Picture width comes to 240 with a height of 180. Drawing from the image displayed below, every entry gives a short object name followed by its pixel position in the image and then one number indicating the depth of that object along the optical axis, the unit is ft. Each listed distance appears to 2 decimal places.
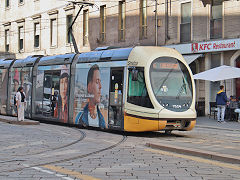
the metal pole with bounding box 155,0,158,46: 85.42
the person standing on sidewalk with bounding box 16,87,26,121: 58.85
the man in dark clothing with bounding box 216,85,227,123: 64.41
